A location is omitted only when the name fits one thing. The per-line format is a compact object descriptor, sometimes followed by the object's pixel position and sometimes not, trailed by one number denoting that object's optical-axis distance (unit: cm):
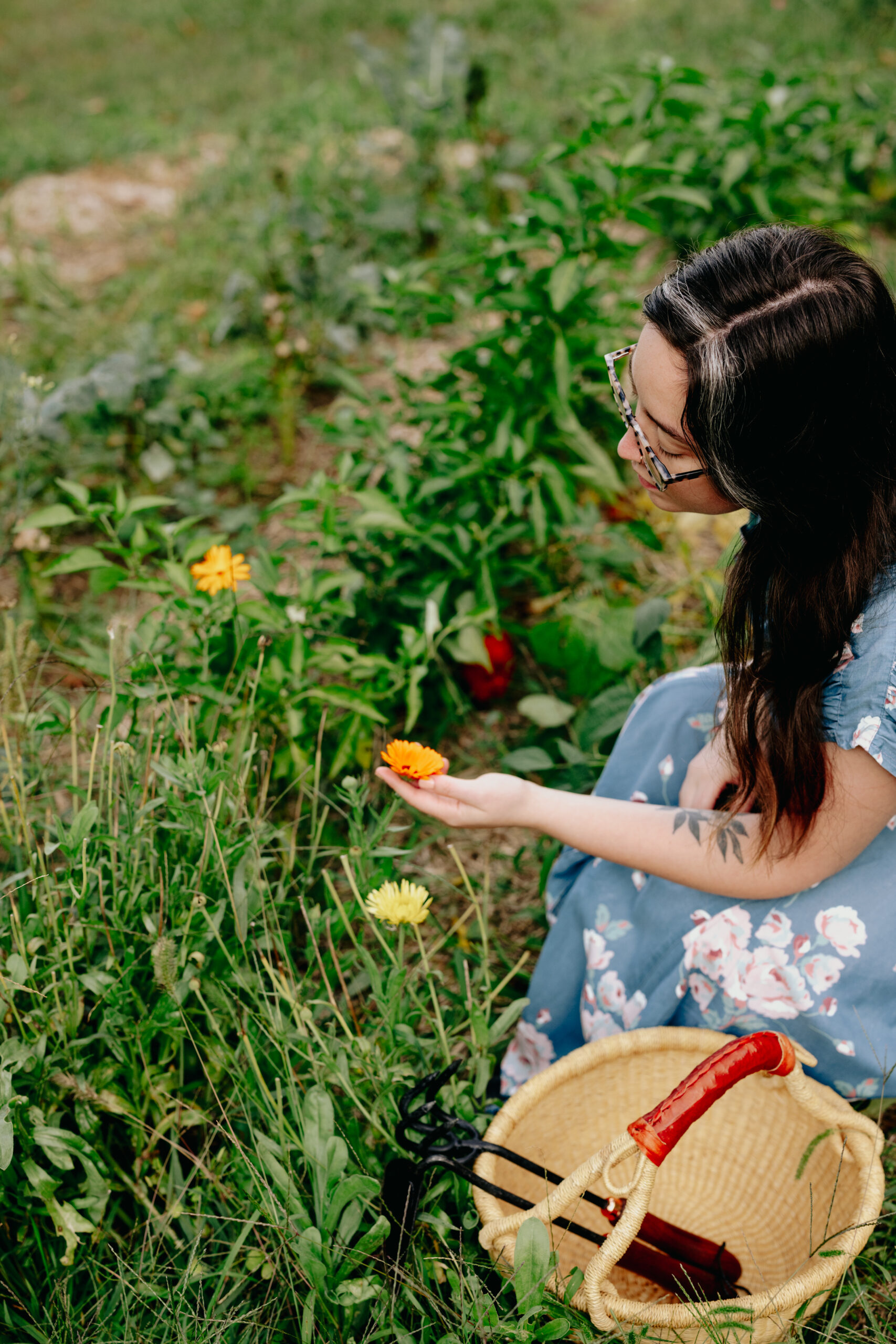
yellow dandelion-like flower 105
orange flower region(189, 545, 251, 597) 141
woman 101
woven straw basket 96
